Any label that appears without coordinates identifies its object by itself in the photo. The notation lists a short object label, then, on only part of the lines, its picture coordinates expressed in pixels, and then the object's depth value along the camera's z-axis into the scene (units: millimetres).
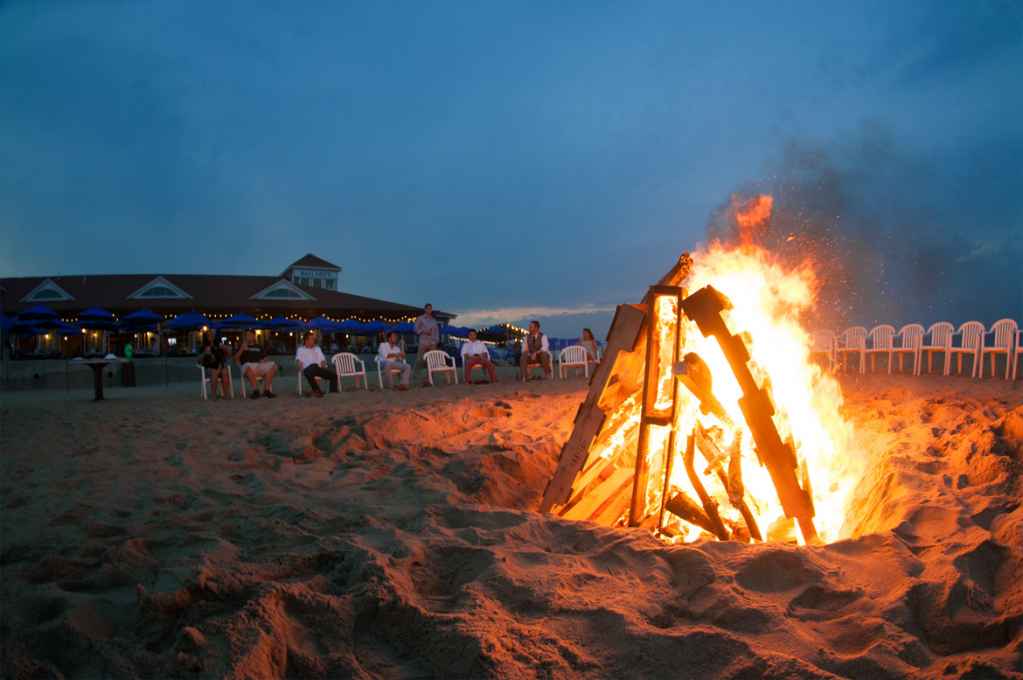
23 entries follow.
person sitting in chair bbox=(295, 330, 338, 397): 10055
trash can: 14753
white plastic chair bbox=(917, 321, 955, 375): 11312
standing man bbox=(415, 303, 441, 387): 12477
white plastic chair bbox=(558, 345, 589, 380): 13136
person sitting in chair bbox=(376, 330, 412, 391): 11180
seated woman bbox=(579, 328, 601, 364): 13453
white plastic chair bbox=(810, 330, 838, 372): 13828
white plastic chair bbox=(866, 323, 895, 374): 12617
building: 34281
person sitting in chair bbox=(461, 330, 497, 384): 11781
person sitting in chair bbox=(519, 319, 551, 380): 12336
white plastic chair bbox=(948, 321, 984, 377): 10641
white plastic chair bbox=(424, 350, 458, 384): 11898
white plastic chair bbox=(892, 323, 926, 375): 11852
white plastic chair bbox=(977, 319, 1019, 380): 9977
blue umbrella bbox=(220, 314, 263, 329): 27172
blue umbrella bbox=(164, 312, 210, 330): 25906
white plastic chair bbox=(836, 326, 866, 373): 12930
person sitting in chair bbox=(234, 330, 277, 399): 10102
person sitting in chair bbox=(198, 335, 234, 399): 10133
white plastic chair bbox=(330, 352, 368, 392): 11355
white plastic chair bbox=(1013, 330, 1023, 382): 9783
